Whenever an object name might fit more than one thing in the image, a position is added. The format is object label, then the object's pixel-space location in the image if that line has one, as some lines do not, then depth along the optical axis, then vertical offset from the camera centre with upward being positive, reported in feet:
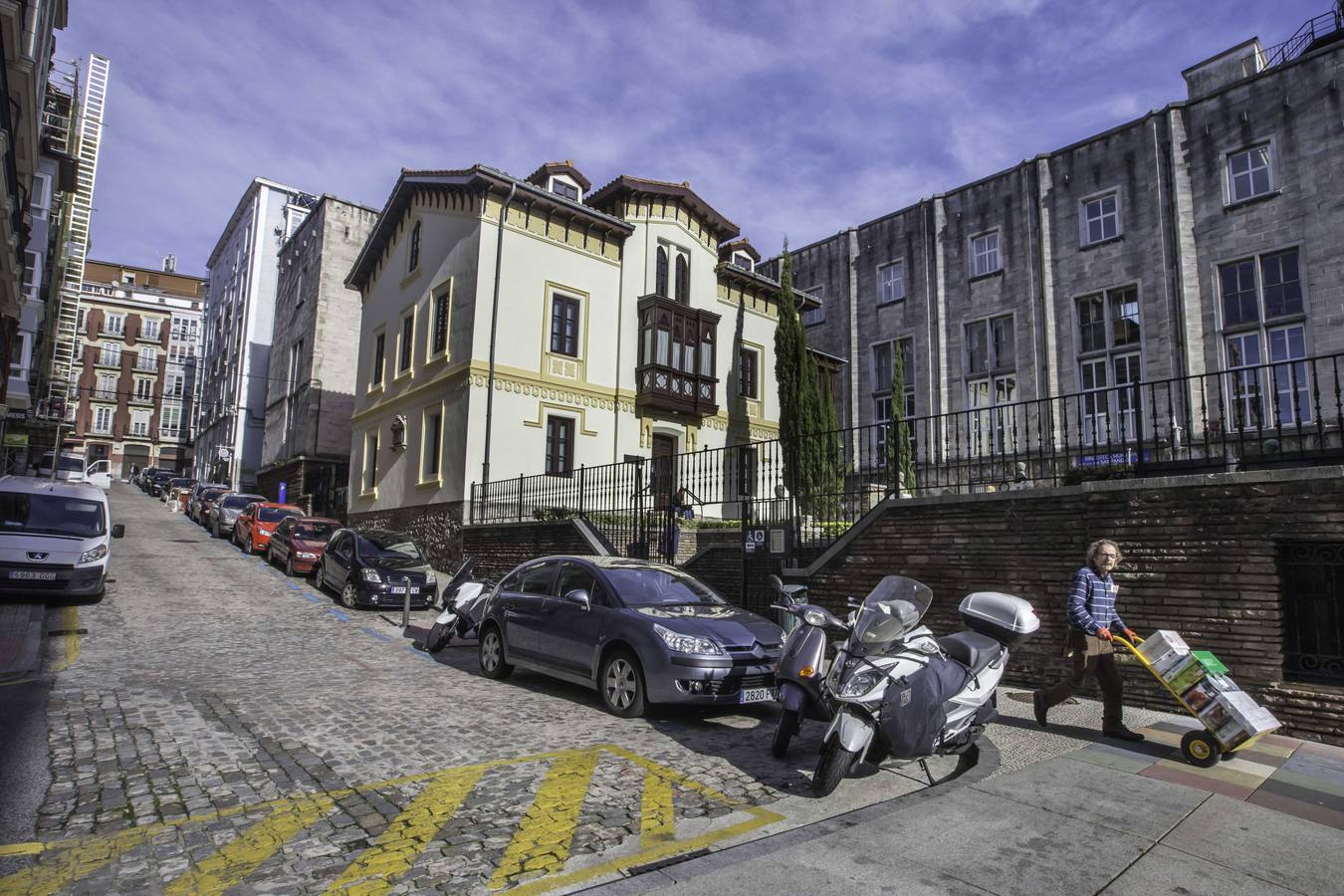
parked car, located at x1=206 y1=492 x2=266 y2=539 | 83.97 +1.12
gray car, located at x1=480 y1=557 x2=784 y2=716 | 22.80 -3.46
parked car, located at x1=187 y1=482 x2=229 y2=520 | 108.17 +3.22
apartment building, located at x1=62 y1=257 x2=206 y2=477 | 237.45 +44.58
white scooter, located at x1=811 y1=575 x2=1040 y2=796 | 16.49 -3.36
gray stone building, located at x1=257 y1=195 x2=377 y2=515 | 111.34 +24.11
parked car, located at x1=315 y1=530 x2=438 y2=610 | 47.52 -2.95
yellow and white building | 69.46 +19.18
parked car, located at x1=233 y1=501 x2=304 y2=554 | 71.05 -0.20
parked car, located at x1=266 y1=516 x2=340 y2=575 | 59.16 -1.56
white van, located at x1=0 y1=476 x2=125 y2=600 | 38.27 -1.06
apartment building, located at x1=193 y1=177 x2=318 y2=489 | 145.79 +38.47
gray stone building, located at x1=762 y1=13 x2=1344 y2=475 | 69.51 +29.14
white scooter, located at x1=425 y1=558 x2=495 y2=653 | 35.40 -4.07
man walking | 20.77 -2.55
